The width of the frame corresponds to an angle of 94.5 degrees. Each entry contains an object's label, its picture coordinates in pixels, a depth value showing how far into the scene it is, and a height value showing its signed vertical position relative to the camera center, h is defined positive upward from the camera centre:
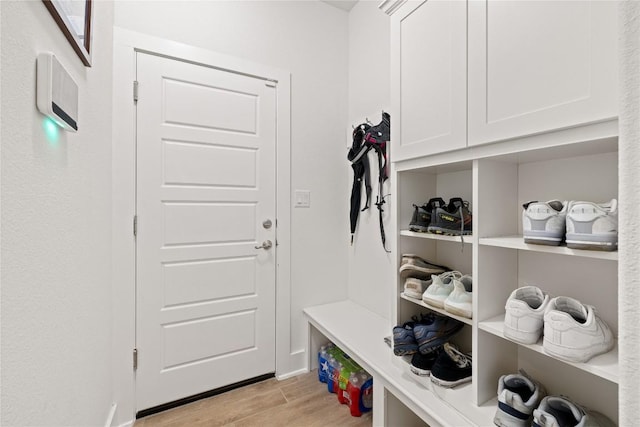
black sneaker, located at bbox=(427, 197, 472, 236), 1.26 -0.03
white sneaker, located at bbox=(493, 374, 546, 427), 0.99 -0.65
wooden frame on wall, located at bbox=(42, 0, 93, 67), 0.74 +0.56
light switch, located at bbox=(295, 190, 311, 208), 2.17 +0.11
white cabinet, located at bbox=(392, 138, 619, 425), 1.00 -0.18
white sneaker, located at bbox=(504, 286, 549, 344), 0.95 -0.35
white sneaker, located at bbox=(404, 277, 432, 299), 1.40 -0.35
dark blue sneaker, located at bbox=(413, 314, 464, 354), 1.34 -0.55
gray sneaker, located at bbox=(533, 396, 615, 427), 0.91 -0.64
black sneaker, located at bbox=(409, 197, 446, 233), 1.39 -0.01
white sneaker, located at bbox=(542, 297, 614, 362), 0.84 -0.35
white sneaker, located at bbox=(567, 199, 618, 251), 0.79 -0.03
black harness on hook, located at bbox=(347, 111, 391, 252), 1.94 +0.39
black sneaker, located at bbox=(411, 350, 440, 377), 1.29 -0.66
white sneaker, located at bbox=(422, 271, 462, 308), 1.28 -0.33
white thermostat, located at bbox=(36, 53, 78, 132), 0.65 +0.29
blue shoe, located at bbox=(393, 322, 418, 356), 1.37 -0.60
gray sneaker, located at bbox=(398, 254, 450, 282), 1.44 -0.27
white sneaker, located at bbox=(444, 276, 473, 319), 1.17 -0.36
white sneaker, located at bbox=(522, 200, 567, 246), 0.91 -0.03
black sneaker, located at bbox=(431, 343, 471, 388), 1.22 -0.66
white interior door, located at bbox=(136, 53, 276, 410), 1.72 -0.10
